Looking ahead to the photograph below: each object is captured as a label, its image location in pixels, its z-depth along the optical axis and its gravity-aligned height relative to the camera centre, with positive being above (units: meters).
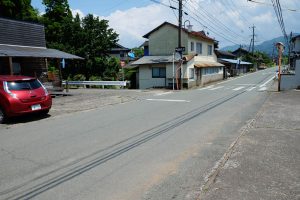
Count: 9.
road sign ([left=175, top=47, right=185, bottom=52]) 26.80 +1.81
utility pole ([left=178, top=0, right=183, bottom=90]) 26.56 +4.28
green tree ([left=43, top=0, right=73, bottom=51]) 40.44 +7.85
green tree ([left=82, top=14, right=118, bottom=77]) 33.72 +3.18
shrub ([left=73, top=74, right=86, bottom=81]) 34.12 -0.77
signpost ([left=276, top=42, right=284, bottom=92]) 23.47 +1.52
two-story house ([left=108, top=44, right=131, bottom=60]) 66.38 +4.18
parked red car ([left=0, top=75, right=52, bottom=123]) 10.35 -0.86
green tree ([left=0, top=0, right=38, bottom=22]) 34.81 +7.66
